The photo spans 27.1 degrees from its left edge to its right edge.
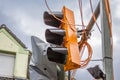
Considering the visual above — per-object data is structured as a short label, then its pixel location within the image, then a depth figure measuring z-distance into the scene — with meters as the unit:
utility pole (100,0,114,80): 4.12
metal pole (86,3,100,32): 4.56
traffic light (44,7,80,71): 4.02
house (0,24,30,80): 14.78
